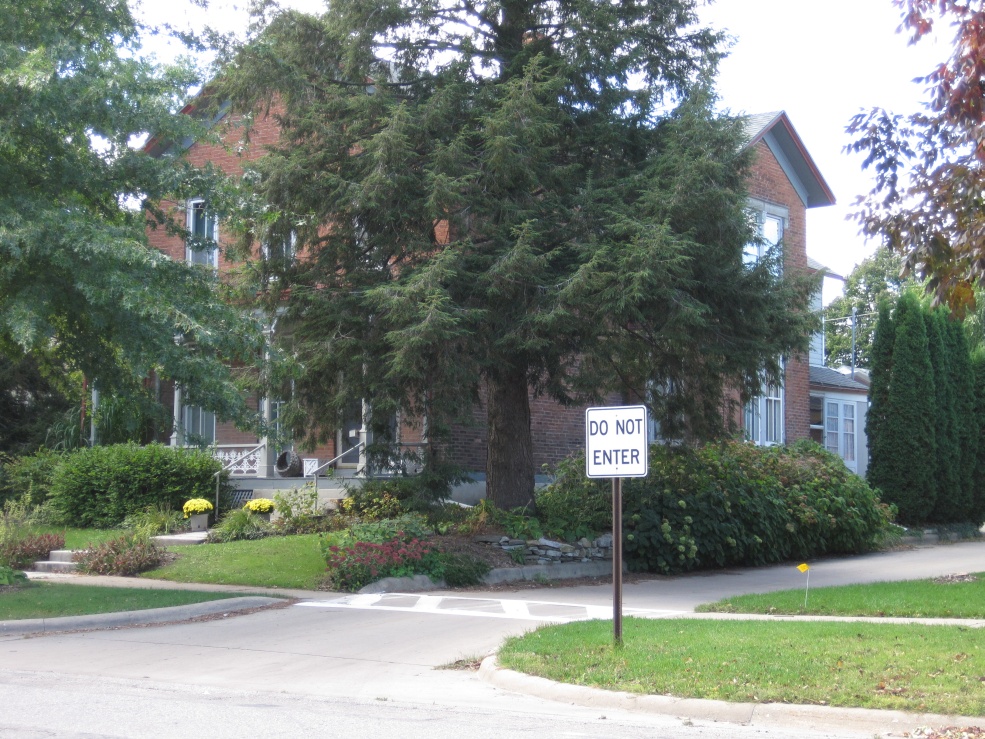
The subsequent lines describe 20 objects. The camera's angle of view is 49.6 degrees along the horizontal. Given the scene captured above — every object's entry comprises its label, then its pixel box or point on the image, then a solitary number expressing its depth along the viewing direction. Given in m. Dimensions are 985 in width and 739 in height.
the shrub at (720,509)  17.91
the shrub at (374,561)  15.24
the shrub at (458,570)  15.79
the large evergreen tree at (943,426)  25.52
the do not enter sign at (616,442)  9.31
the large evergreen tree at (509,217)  15.71
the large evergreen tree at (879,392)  25.70
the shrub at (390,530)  16.02
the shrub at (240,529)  19.19
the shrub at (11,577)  14.84
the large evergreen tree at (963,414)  26.08
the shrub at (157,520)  20.25
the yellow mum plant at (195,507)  20.67
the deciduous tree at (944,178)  9.70
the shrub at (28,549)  17.58
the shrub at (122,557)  16.73
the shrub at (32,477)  23.23
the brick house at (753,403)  21.91
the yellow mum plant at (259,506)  20.19
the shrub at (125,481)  21.38
